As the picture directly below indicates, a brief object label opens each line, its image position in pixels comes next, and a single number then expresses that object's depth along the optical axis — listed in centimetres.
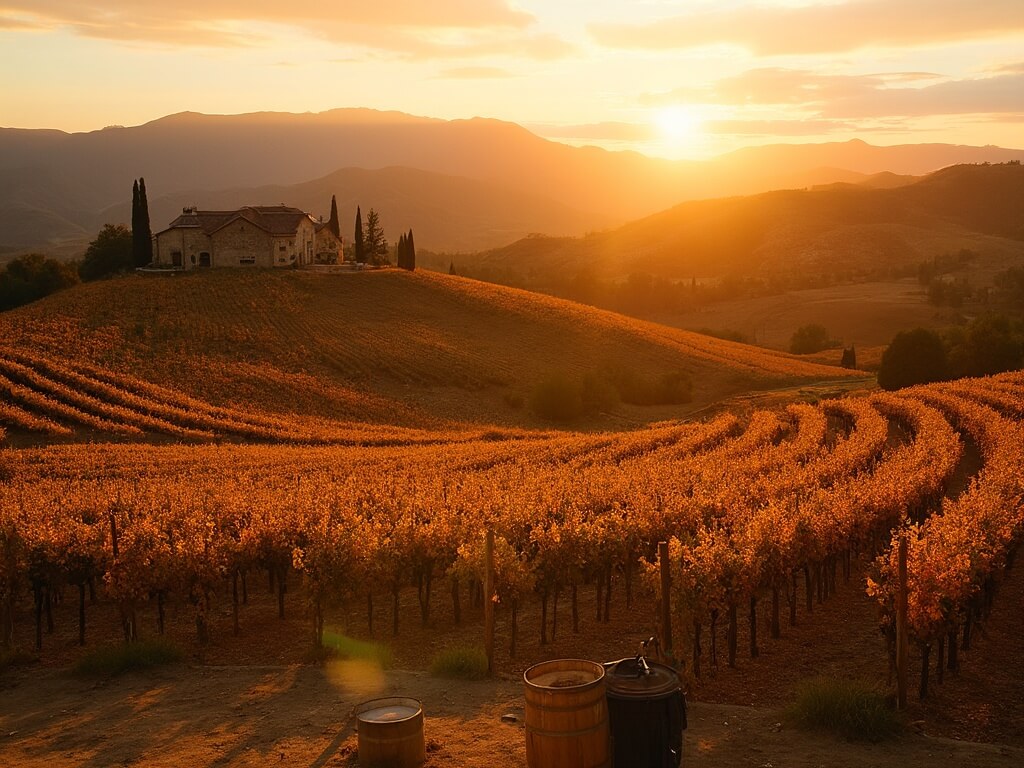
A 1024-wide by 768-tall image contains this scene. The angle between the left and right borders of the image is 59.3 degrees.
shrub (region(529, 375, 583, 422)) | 6981
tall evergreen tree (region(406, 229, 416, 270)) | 10654
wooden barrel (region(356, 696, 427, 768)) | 1298
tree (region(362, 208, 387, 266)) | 11481
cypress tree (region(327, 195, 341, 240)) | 11240
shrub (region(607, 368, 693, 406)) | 7806
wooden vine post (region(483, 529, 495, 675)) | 1748
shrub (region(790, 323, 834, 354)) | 12131
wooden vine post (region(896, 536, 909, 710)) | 1545
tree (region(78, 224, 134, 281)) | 10275
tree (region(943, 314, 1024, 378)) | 7744
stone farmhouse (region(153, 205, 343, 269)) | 9919
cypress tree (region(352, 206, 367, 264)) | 11181
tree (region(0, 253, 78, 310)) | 9362
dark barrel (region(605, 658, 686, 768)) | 1222
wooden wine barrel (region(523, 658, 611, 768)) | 1188
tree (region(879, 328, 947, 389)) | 7438
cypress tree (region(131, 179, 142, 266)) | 9738
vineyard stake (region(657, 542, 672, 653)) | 1658
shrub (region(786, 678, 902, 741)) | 1437
